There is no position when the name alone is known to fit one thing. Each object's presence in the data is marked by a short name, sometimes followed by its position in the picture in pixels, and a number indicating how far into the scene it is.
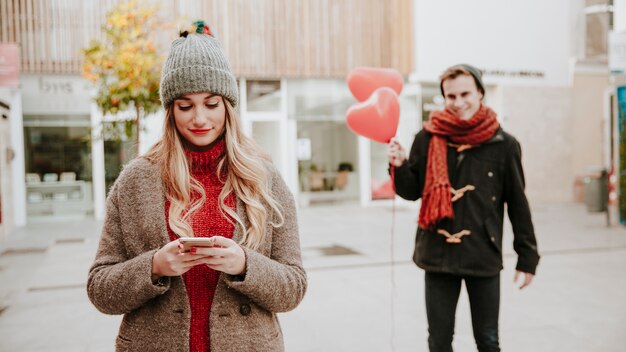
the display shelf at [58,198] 14.64
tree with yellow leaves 8.09
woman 1.72
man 3.04
